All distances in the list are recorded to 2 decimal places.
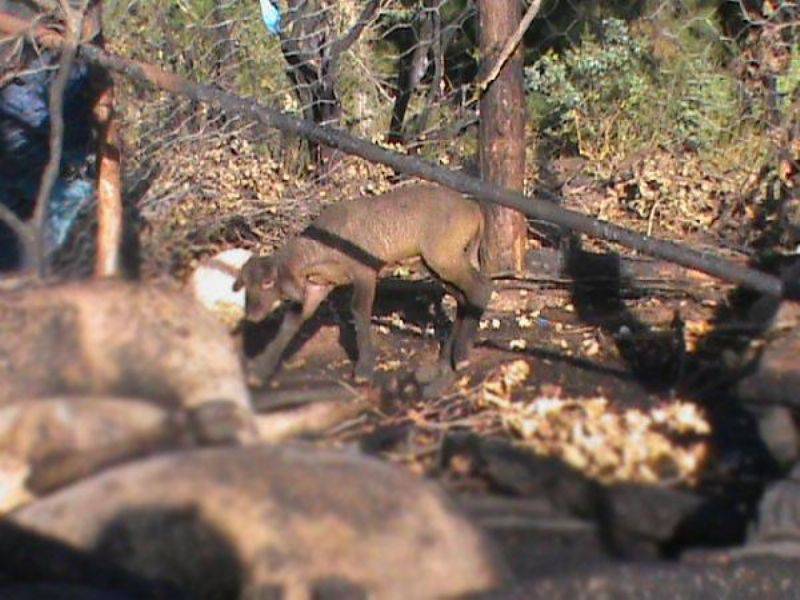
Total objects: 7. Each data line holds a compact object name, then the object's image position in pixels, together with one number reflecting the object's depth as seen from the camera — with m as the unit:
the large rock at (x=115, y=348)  2.57
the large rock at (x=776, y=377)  2.82
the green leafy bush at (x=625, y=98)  10.80
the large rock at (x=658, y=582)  2.44
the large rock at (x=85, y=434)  2.48
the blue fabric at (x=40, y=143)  4.67
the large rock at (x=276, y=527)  2.30
